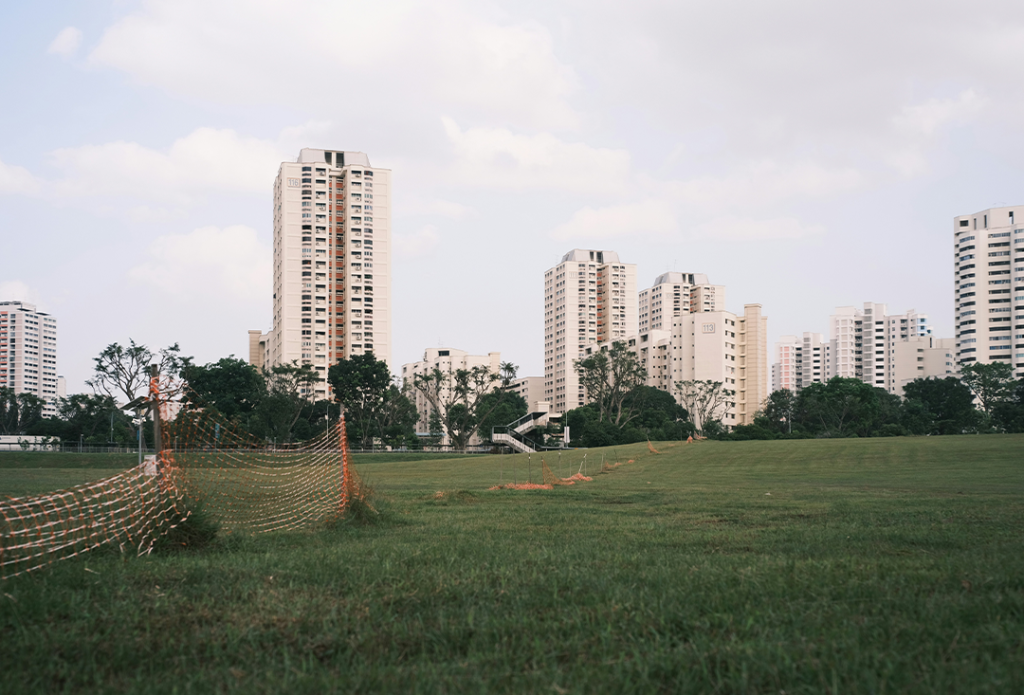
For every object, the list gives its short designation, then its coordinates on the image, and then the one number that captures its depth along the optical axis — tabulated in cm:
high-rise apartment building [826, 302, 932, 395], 18800
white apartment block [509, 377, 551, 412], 17112
